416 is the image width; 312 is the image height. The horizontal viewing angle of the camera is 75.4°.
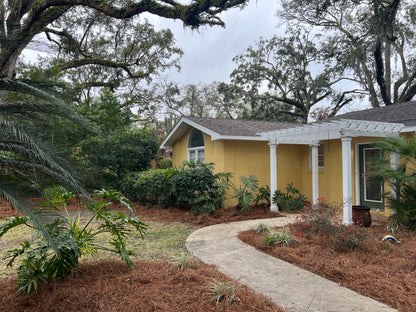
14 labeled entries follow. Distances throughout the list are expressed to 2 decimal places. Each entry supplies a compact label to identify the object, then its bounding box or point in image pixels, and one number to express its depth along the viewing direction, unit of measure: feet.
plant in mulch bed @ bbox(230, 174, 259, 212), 25.80
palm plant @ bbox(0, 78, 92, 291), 9.73
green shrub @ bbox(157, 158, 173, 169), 54.58
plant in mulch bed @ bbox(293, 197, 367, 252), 14.52
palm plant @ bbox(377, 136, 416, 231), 17.74
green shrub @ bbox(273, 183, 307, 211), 27.73
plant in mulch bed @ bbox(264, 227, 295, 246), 16.06
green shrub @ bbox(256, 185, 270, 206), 29.32
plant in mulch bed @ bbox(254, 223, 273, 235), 18.89
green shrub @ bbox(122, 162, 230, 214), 26.17
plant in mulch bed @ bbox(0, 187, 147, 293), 9.87
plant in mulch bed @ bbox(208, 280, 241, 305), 9.46
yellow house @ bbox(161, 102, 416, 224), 21.33
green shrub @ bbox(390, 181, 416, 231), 17.98
